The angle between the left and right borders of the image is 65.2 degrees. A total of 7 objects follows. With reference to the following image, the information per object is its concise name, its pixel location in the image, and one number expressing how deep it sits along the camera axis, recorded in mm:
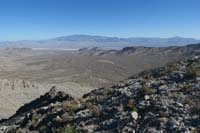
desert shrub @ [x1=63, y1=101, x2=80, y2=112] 5631
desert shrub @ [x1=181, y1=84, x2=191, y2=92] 5047
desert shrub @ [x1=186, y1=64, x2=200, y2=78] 5619
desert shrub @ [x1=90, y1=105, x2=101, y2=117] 5103
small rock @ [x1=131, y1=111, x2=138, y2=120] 4560
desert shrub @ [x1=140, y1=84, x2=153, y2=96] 5319
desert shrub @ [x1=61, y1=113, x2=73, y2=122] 5211
